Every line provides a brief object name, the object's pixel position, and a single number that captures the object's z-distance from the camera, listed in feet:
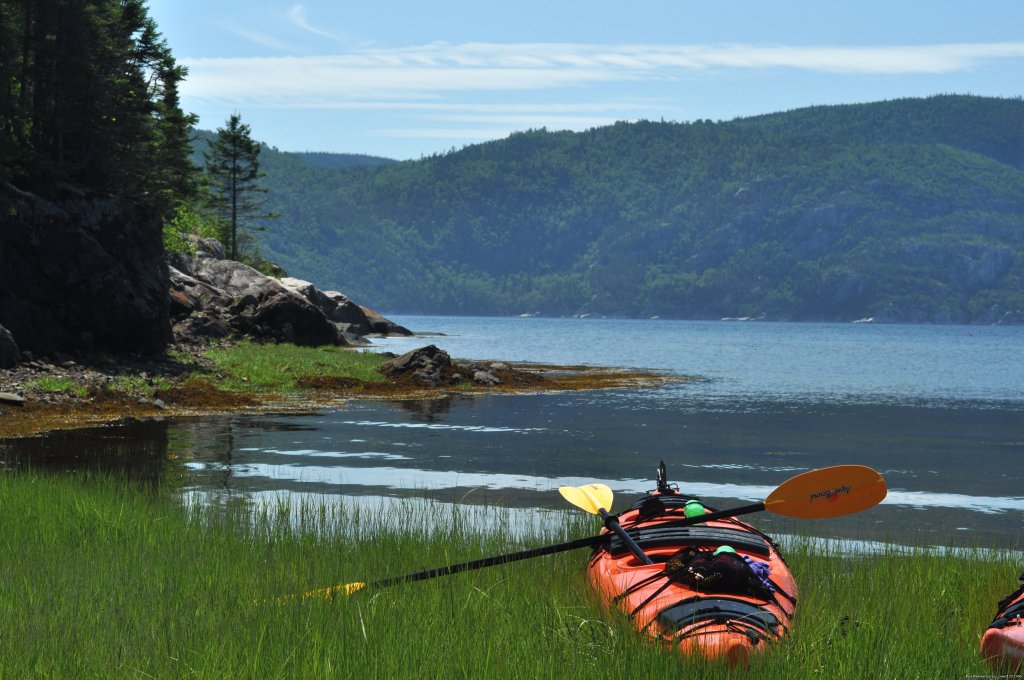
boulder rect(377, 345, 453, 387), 126.11
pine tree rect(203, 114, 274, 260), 284.61
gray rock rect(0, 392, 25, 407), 79.20
